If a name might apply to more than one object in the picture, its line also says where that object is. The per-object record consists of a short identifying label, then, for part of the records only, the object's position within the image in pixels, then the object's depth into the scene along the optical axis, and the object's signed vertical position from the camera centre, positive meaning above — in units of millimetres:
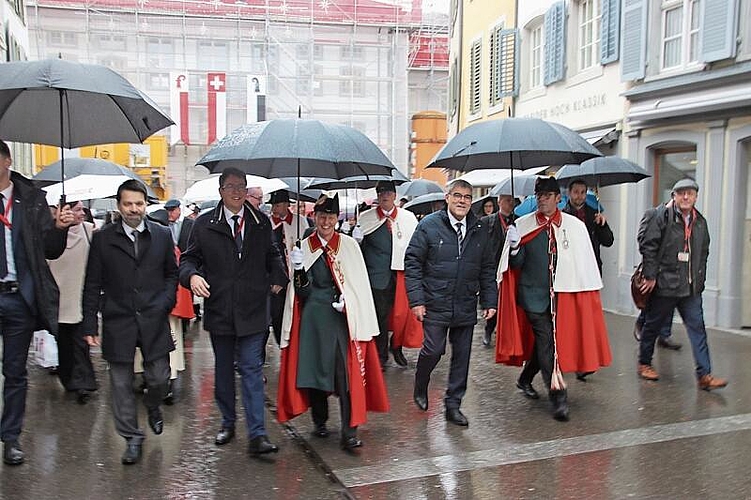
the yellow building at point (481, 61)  16438 +3202
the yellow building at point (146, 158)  24656 +1052
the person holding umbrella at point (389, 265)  7762 -749
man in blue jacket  5664 -617
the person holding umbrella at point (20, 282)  4699 -579
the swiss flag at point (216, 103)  31375 +3603
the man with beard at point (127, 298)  4930 -705
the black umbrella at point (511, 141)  5699 +399
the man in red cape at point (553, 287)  6031 -741
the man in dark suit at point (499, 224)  6012 -257
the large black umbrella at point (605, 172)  9016 +258
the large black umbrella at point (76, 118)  5492 +524
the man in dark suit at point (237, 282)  5020 -601
